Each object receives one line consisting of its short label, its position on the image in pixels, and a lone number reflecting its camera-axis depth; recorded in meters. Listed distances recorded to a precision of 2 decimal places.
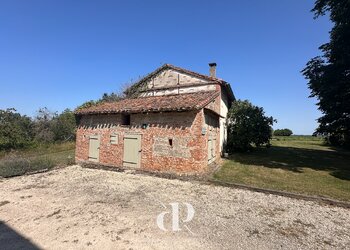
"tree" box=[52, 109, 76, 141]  34.16
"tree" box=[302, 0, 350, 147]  14.71
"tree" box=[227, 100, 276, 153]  19.20
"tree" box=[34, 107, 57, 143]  33.12
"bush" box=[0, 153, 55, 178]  11.30
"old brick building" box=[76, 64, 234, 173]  10.78
